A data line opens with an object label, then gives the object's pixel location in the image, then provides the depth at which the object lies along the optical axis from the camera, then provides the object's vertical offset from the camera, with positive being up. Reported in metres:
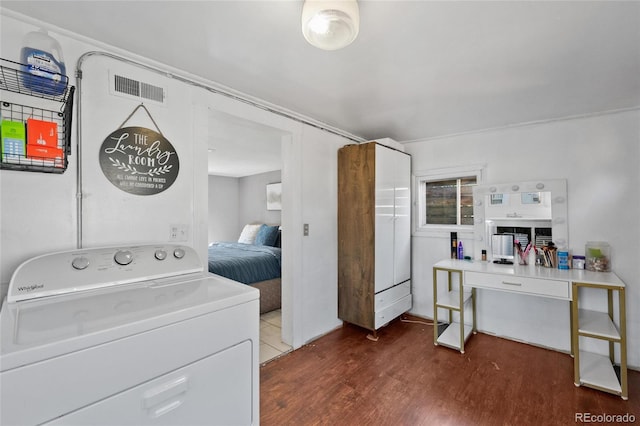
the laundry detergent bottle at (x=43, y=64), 1.25 +0.71
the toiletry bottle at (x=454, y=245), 3.08 -0.36
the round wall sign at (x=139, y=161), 1.55 +0.33
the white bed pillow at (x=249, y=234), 5.37 -0.38
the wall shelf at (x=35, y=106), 1.25 +0.53
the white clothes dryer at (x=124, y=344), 0.76 -0.41
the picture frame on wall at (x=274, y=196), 5.57 +0.38
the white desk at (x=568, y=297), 1.99 -0.69
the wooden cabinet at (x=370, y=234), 2.78 -0.22
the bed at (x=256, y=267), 3.31 -0.66
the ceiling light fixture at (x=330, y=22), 1.15 +0.83
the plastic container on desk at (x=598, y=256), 2.37 -0.39
